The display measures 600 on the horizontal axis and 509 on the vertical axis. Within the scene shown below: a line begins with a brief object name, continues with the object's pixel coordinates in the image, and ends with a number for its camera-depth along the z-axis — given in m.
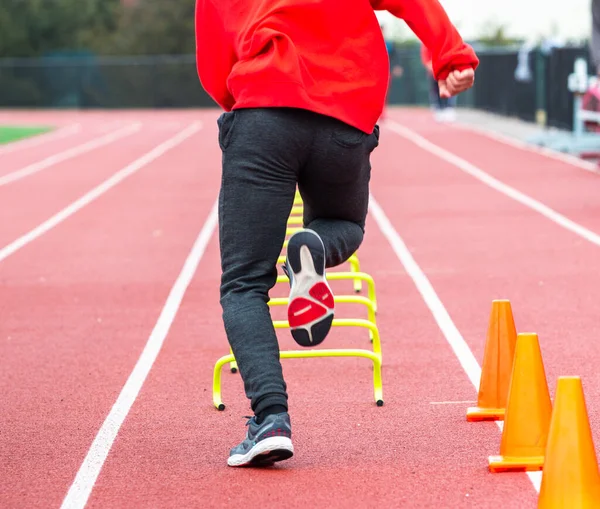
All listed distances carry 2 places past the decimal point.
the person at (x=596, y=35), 25.31
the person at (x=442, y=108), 53.30
